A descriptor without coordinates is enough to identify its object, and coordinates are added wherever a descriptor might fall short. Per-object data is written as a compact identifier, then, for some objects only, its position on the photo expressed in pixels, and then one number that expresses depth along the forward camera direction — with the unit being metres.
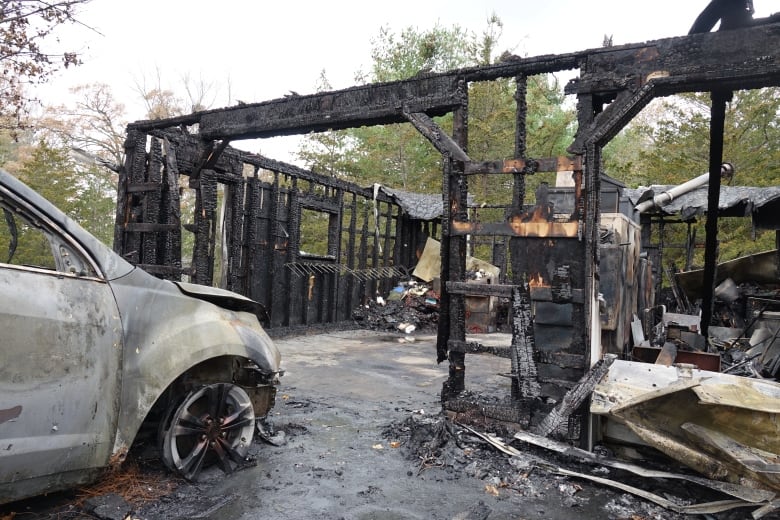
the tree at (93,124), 21.34
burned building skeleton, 4.05
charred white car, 2.40
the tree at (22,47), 7.38
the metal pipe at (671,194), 11.85
